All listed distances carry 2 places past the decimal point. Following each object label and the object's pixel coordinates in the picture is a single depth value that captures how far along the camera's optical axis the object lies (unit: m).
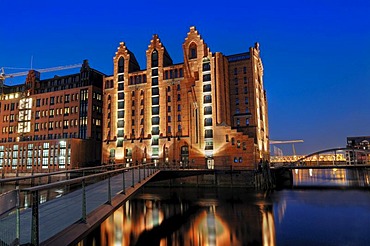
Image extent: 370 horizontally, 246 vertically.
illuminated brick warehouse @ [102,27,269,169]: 60.81
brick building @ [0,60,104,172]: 73.31
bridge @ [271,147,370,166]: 107.60
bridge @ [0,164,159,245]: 5.78
